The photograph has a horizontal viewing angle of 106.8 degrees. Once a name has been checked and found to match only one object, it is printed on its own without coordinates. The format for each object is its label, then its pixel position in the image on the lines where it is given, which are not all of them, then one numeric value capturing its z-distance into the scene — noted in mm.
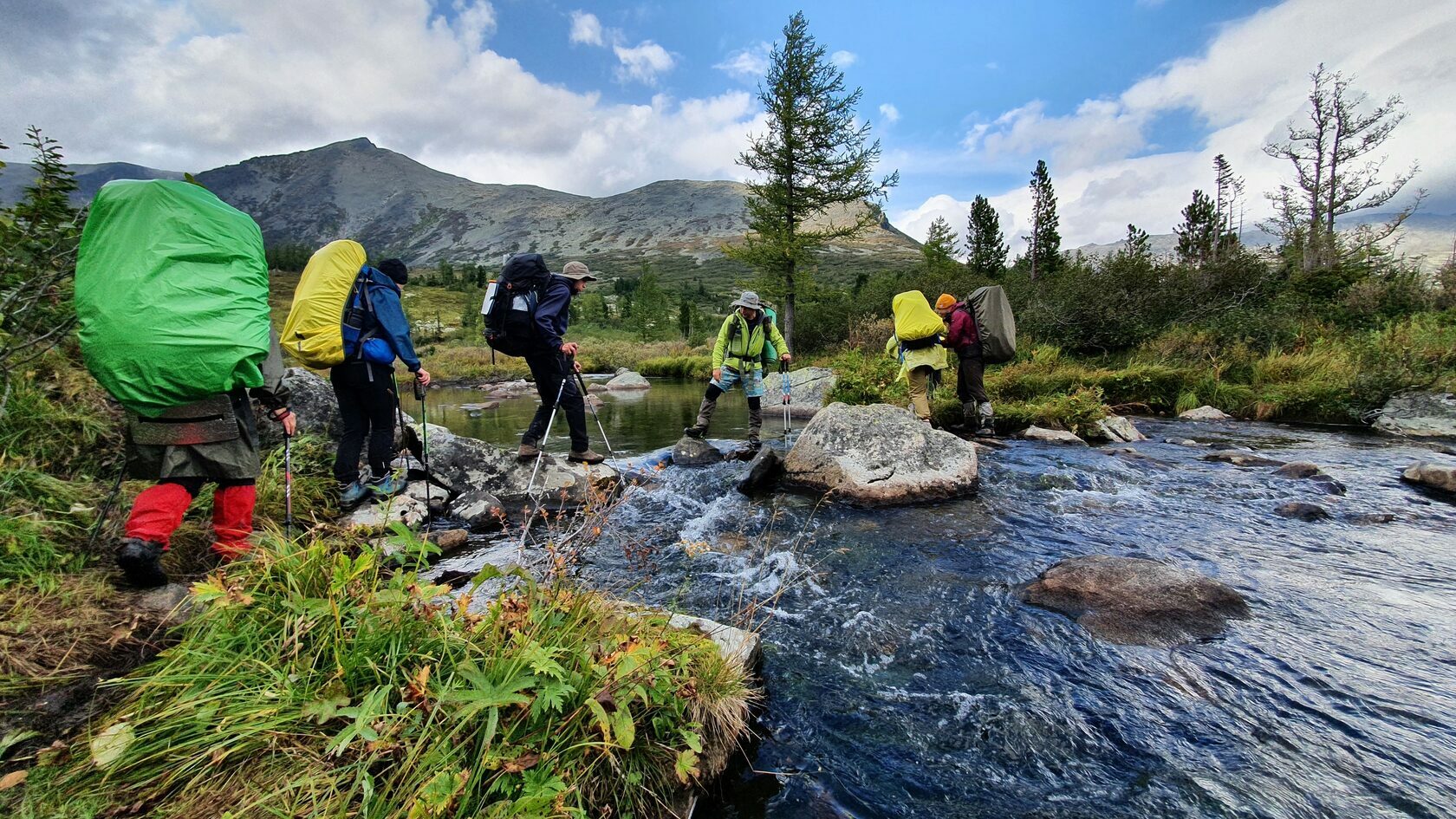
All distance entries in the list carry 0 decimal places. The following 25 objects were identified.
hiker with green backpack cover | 3133
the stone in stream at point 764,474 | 7832
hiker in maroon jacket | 11023
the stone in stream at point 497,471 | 7453
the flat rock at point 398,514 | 5488
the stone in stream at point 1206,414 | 12633
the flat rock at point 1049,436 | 10547
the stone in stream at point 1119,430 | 10852
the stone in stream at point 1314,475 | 6910
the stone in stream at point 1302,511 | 6098
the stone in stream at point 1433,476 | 6640
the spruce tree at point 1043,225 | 43062
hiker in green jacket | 10039
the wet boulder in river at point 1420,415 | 9875
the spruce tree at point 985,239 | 42906
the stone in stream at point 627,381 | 27219
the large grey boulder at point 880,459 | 7363
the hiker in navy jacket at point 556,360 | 7176
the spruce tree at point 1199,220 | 40659
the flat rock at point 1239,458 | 8258
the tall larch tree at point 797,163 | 25359
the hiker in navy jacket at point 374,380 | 5629
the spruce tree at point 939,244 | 39000
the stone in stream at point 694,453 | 9500
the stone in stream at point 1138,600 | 3928
